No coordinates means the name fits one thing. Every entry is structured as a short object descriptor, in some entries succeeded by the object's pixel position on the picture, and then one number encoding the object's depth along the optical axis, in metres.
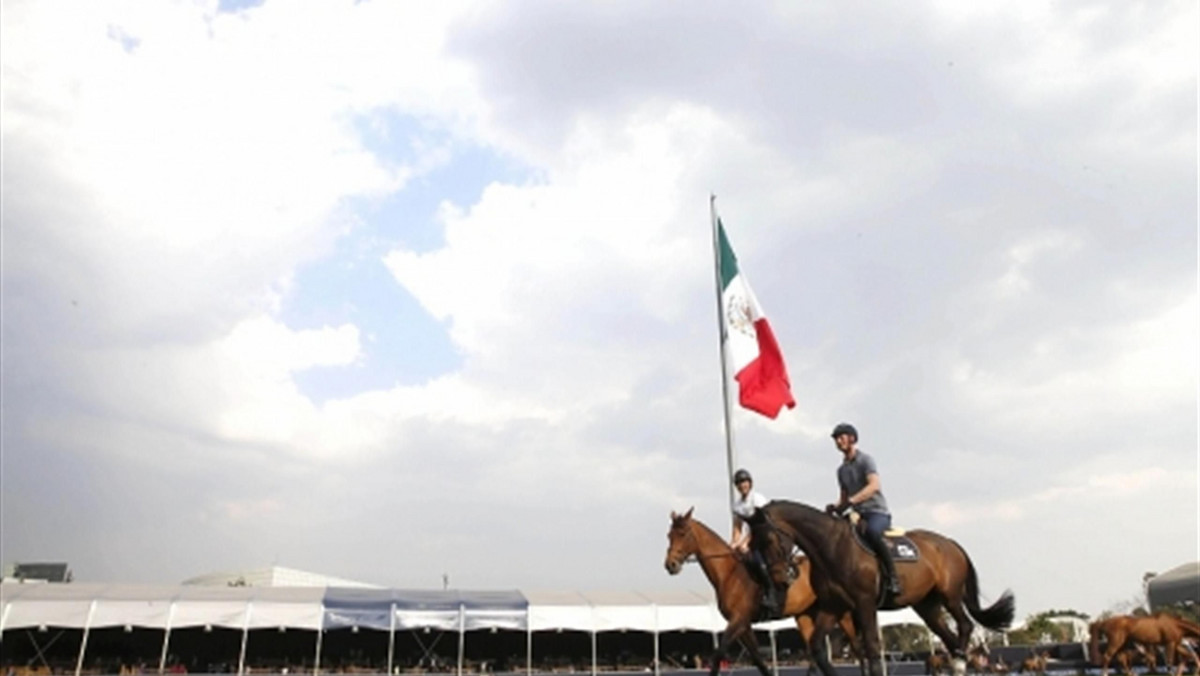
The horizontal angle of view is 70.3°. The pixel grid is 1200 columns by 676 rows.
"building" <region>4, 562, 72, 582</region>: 75.88
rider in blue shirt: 8.56
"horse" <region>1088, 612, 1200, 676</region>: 17.27
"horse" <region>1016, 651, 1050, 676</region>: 21.27
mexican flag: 13.53
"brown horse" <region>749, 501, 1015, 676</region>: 8.22
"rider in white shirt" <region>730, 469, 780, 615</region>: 9.09
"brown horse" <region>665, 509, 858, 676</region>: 10.27
